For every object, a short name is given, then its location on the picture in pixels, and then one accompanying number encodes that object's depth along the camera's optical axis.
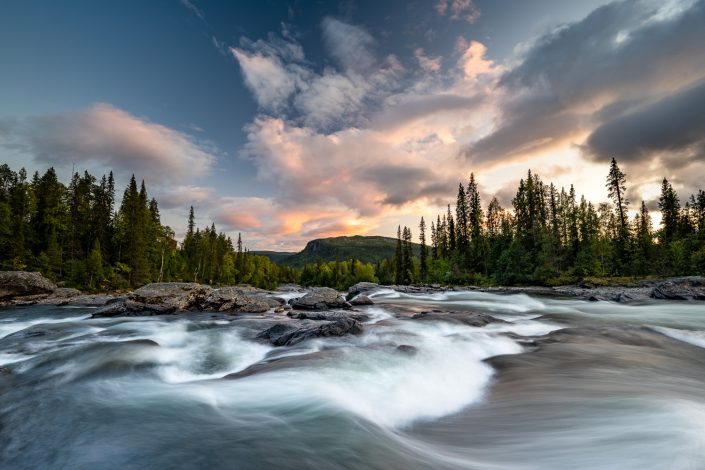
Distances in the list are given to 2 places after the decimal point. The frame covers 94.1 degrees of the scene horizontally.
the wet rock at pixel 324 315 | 15.36
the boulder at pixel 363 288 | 39.33
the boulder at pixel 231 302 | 18.77
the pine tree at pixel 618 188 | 59.67
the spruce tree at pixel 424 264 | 85.96
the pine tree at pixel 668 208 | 70.50
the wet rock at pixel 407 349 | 7.84
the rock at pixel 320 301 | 20.55
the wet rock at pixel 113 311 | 17.33
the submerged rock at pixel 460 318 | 12.03
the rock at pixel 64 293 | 32.31
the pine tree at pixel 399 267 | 93.88
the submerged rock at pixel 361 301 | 22.64
